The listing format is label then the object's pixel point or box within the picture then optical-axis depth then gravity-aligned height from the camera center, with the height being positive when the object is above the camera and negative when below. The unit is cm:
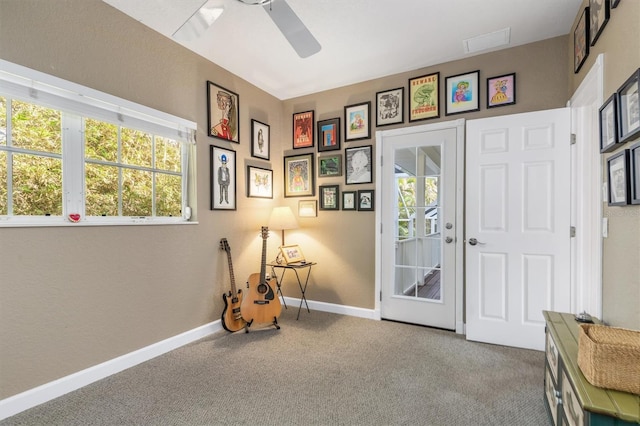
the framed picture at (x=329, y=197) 360 +15
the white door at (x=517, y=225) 249 -13
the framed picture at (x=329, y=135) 358 +89
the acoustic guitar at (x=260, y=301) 296 -88
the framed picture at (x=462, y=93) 291 +112
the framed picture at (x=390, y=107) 327 +111
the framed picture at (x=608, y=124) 156 +45
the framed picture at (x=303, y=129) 376 +99
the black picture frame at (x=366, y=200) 341 +11
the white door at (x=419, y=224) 302 -15
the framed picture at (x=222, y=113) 299 +99
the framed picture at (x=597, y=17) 172 +114
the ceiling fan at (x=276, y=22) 173 +110
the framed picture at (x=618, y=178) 146 +15
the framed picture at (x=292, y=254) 345 -49
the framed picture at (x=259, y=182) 346 +33
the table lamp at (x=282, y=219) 341 -10
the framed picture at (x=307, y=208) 373 +3
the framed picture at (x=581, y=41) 209 +120
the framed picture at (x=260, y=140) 350 +82
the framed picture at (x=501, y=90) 276 +108
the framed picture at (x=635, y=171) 136 +17
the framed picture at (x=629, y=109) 134 +46
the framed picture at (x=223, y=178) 301 +33
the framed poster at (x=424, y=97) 308 +115
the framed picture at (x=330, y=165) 359 +53
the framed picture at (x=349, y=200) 350 +12
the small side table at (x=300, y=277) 348 -85
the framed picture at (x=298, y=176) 375 +43
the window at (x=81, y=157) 182 +38
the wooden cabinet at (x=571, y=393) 97 -64
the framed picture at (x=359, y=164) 342 +51
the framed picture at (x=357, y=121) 342 +100
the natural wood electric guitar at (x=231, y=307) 296 -94
